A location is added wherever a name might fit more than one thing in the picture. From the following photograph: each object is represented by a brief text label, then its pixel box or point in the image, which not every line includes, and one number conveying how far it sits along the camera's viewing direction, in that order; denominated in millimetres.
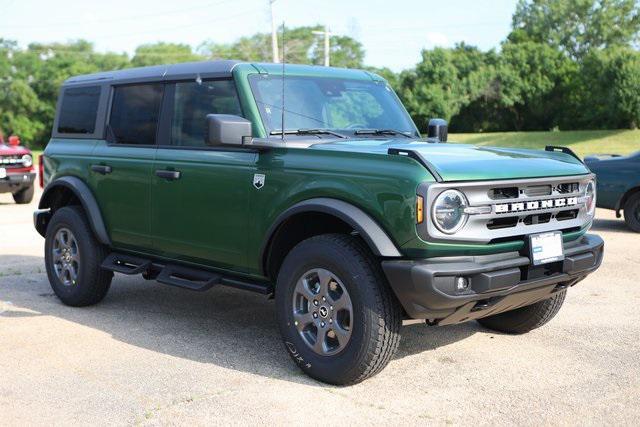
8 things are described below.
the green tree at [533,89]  53750
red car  16219
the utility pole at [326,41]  38738
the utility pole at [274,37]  31034
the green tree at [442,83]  52344
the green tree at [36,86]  74562
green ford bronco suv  4367
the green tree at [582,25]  71875
